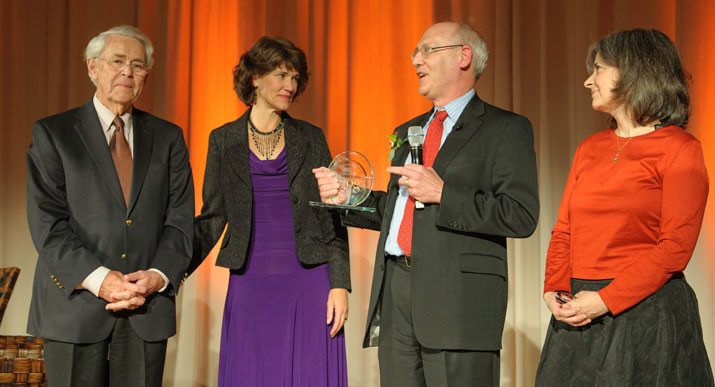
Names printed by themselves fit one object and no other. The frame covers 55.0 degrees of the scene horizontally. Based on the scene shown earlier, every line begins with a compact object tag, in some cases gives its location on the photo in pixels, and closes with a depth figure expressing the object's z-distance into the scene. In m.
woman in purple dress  2.86
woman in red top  2.07
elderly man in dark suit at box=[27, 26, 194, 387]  2.38
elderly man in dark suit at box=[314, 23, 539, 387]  2.30
